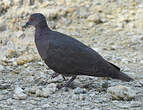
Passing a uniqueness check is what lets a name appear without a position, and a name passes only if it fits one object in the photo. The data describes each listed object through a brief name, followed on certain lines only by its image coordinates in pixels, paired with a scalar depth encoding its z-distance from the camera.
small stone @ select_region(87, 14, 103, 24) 22.09
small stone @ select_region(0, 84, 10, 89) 12.61
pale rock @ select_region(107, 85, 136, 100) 11.20
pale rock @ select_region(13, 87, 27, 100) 11.35
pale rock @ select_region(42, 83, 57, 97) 11.66
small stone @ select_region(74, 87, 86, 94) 12.05
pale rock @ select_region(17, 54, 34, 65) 15.95
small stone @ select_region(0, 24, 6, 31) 21.41
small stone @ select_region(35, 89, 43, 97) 11.61
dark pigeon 12.70
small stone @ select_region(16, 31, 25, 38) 20.28
